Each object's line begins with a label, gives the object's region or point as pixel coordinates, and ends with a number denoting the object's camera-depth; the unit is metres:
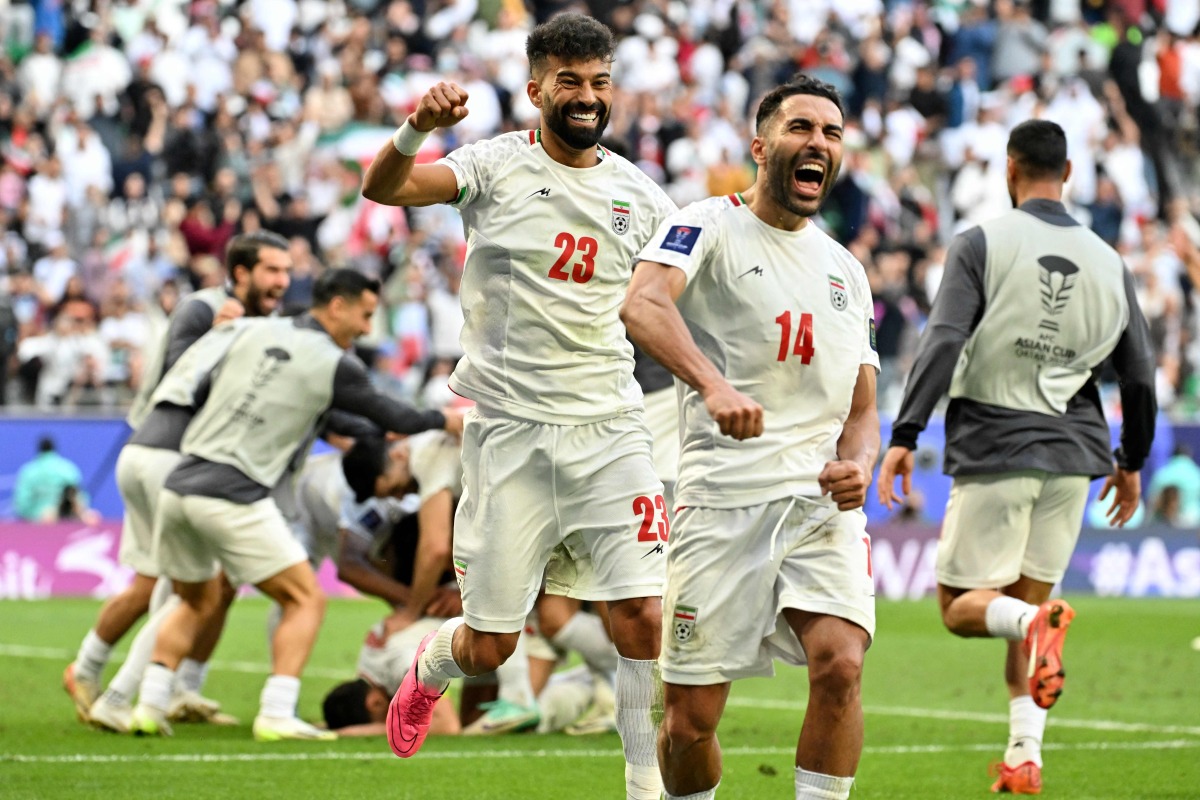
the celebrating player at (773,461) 11.50
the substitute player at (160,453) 21.17
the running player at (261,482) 19.62
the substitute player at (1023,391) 15.91
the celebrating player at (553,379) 13.38
